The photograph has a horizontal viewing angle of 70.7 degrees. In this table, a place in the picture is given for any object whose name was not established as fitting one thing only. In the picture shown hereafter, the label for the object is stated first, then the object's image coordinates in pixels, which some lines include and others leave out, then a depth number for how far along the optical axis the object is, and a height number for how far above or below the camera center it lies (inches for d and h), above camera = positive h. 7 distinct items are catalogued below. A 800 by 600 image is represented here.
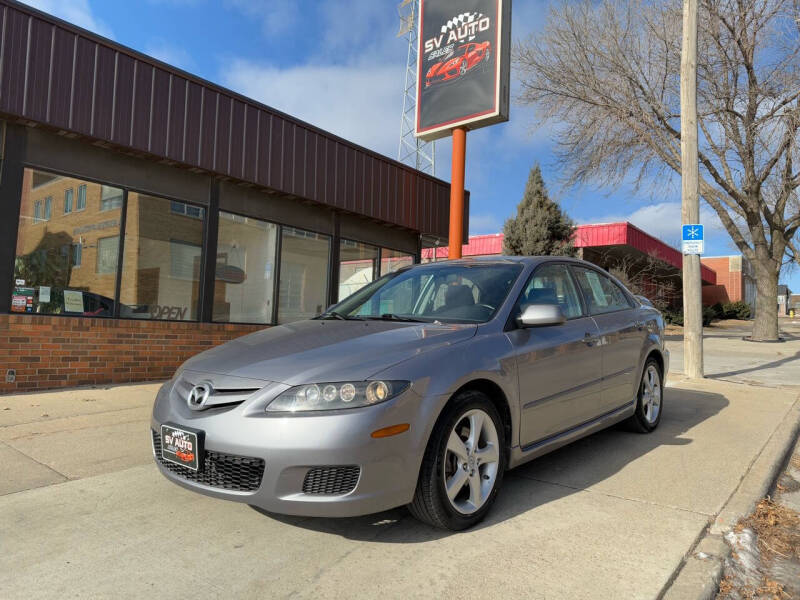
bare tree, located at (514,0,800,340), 681.6 +308.6
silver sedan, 101.7 -15.6
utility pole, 366.9 +94.9
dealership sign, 409.4 +198.7
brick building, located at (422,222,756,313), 968.3 +156.8
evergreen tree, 863.7 +160.5
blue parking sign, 362.0 +62.3
